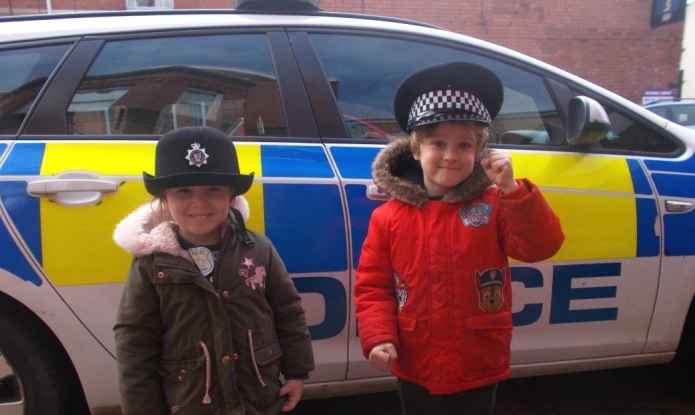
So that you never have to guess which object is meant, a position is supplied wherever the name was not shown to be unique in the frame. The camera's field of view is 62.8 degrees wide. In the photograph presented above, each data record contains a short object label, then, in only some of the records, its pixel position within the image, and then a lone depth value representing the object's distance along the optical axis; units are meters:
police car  1.89
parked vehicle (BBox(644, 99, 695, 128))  8.58
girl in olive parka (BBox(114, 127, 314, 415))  1.34
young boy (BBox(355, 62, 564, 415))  1.48
